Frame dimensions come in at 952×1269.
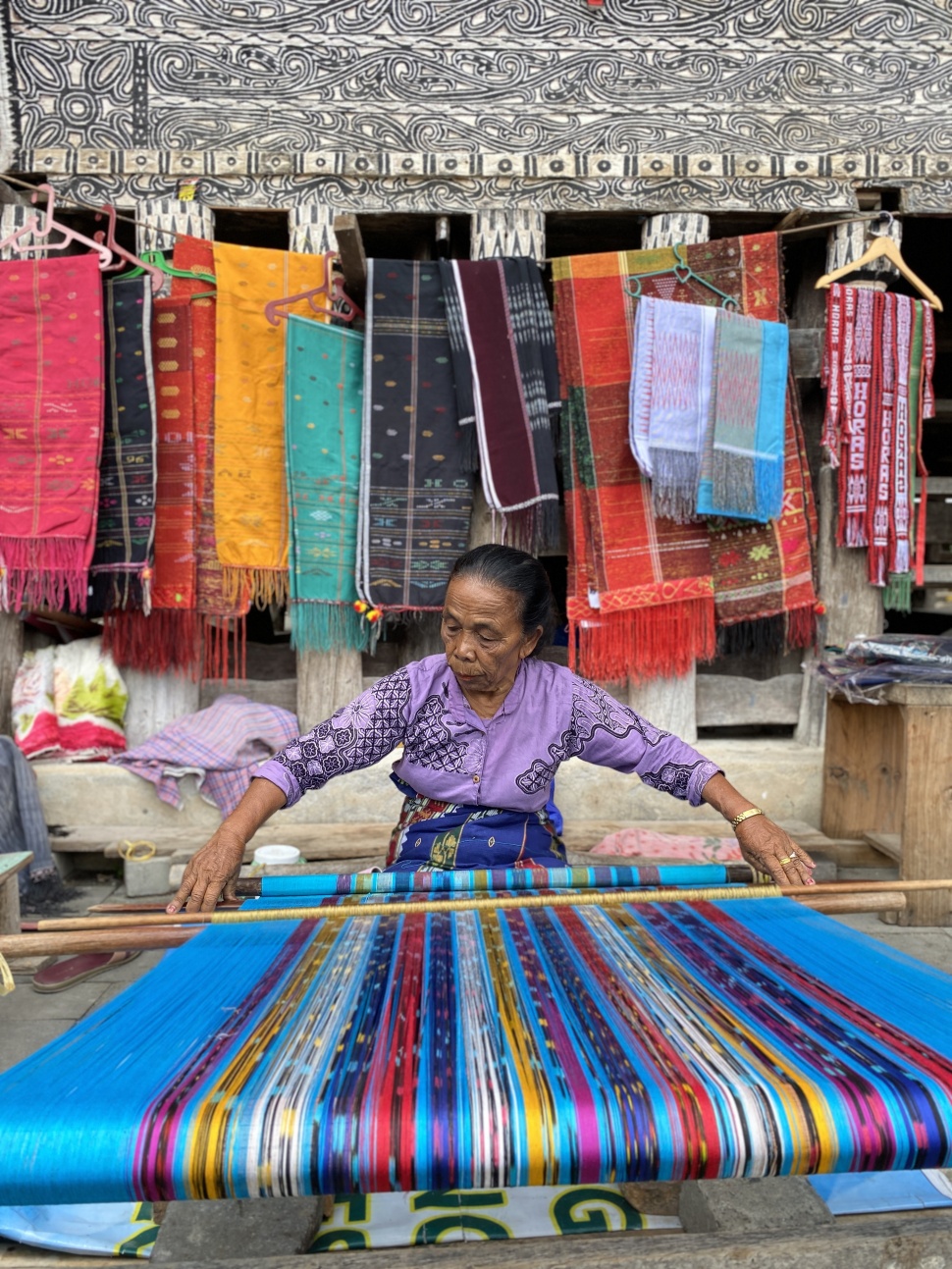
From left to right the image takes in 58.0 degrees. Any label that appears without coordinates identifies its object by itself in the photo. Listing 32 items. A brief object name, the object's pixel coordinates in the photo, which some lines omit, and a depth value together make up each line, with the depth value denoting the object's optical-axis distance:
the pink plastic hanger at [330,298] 3.69
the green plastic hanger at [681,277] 3.82
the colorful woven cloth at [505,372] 3.68
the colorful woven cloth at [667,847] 3.58
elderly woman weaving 2.01
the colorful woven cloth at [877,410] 3.88
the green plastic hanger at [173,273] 3.75
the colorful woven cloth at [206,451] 3.77
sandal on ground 2.79
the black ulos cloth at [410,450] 3.74
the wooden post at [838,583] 4.16
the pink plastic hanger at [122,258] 3.57
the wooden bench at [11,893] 2.65
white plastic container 3.25
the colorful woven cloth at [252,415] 3.75
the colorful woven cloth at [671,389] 3.70
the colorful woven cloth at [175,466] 3.80
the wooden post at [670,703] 4.16
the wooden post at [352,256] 3.30
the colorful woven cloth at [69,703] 3.99
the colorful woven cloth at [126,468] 3.71
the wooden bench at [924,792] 3.27
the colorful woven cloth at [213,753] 3.88
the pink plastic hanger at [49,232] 3.53
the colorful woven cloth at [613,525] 3.83
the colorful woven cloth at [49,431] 3.63
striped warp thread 1.03
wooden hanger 3.80
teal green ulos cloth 3.76
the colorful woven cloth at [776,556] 3.98
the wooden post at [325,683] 4.13
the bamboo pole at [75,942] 1.51
